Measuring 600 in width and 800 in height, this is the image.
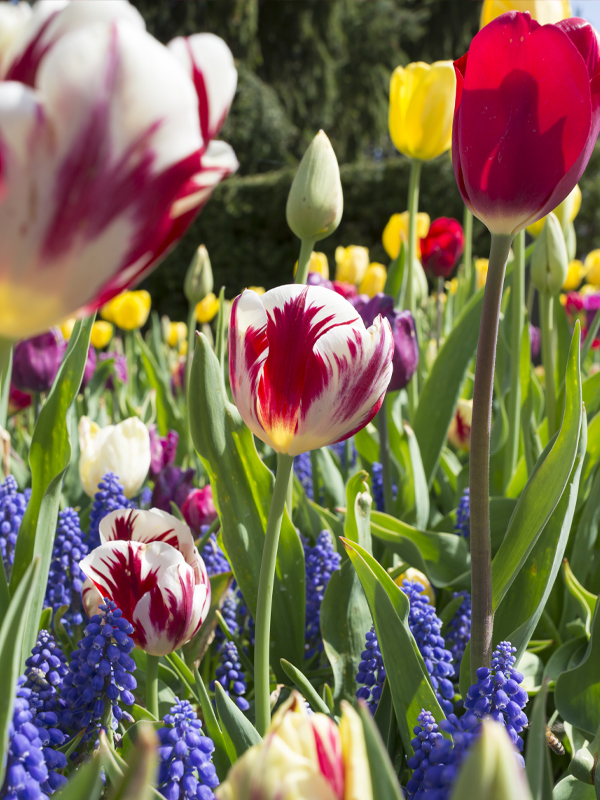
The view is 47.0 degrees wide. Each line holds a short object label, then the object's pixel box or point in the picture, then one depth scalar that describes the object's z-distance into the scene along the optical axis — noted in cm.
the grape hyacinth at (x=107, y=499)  78
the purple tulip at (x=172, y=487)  97
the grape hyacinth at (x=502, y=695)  42
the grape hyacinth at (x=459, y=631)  72
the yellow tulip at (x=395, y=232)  188
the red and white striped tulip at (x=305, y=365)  44
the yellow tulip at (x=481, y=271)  226
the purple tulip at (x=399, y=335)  85
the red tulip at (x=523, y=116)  42
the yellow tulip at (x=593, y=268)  261
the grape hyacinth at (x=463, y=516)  85
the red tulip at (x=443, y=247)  186
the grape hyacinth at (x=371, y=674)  55
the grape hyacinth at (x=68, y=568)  72
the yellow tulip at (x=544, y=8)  54
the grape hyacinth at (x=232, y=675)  65
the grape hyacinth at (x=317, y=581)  77
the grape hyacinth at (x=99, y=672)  47
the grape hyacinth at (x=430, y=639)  56
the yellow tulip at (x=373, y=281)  218
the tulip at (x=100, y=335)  227
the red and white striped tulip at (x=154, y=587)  50
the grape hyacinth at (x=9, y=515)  74
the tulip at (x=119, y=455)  87
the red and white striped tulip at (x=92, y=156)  21
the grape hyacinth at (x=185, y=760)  40
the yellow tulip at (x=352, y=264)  233
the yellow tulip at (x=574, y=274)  271
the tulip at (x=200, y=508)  88
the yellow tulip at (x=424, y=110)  110
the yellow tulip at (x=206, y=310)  257
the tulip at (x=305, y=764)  24
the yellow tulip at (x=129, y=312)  209
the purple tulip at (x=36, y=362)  109
